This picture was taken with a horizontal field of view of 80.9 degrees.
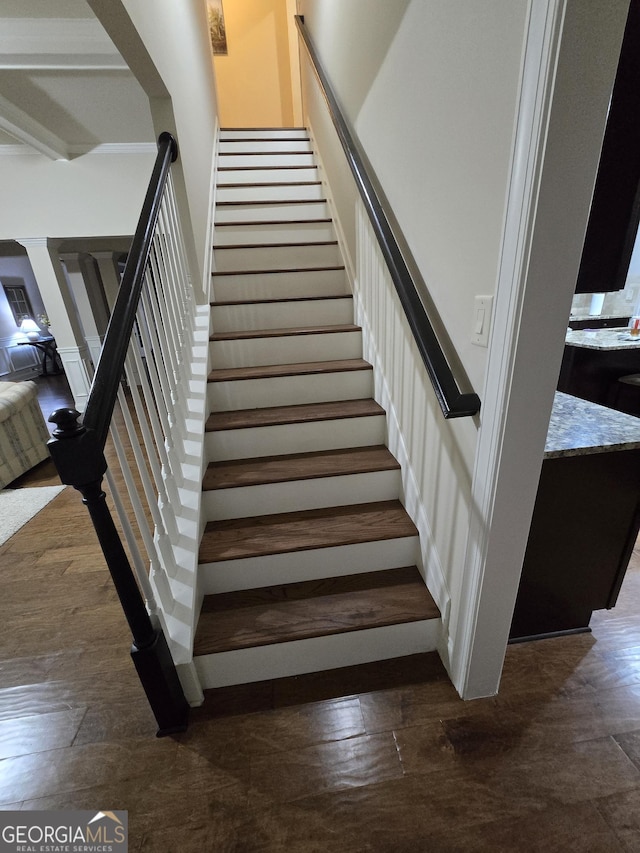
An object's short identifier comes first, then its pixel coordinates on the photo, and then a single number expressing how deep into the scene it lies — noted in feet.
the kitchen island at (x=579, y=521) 3.86
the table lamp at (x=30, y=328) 26.76
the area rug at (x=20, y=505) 7.54
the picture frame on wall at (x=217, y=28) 14.73
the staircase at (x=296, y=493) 4.38
